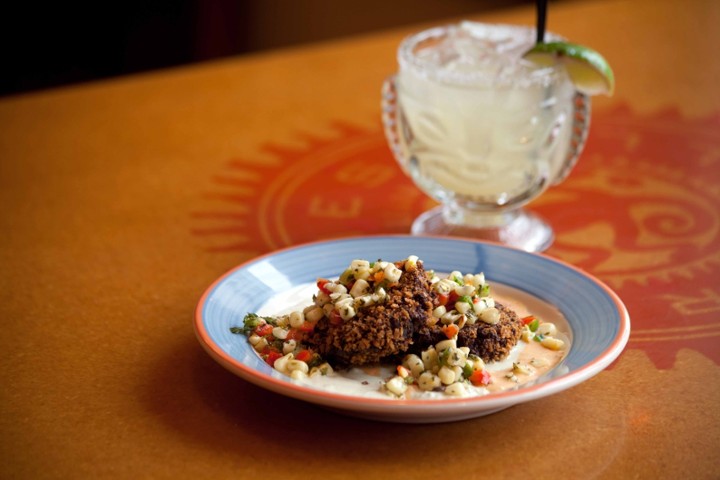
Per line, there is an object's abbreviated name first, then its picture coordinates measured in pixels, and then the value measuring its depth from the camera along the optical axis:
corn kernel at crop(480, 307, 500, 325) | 1.02
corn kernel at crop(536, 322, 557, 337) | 1.09
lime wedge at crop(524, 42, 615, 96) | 1.32
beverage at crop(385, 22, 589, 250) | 1.36
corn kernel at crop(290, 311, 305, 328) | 1.05
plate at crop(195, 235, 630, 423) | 0.88
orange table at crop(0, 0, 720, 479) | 0.94
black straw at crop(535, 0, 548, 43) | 1.39
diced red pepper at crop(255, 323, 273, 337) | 1.07
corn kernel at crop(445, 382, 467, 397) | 0.93
